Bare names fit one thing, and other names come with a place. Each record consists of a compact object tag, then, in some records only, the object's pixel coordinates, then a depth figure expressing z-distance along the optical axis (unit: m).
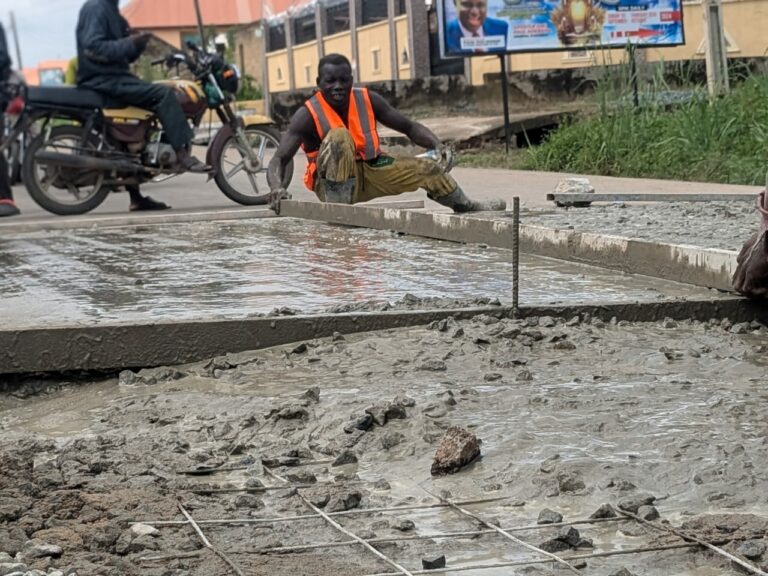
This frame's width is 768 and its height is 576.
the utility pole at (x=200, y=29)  11.89
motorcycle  10.57
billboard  15.94
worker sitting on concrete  8.27
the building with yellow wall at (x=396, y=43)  18.62
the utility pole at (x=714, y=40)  14.28
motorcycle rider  10.51
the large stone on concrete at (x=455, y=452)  3.25
